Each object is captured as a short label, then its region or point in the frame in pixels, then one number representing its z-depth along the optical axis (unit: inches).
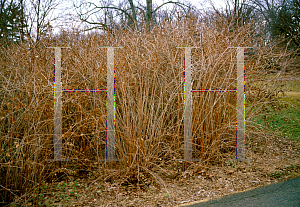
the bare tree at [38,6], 621.6
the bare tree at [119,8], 565.5
